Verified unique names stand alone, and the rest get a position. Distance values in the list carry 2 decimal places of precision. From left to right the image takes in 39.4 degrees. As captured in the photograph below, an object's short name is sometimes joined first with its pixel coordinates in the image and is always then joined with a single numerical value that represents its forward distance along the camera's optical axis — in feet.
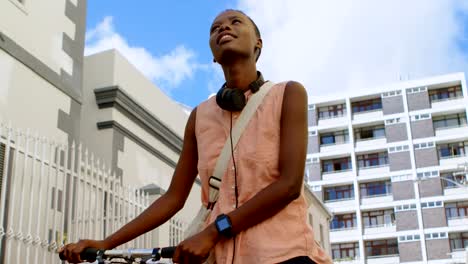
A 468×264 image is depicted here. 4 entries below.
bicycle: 7.34
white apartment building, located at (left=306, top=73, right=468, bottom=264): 158.40
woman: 6.82
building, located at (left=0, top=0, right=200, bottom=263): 21.68
